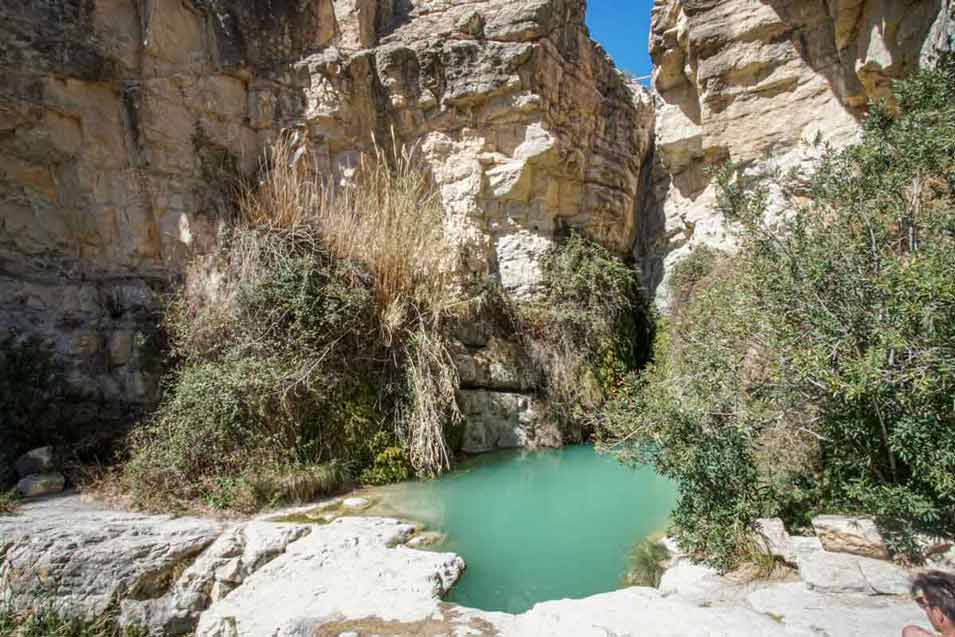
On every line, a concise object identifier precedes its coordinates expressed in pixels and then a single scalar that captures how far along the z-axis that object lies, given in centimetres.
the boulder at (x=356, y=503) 488
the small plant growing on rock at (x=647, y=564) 334
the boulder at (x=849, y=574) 266
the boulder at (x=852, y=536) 285
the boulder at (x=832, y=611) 235
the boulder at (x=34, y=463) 492
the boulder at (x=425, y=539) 402
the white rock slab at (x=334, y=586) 284
